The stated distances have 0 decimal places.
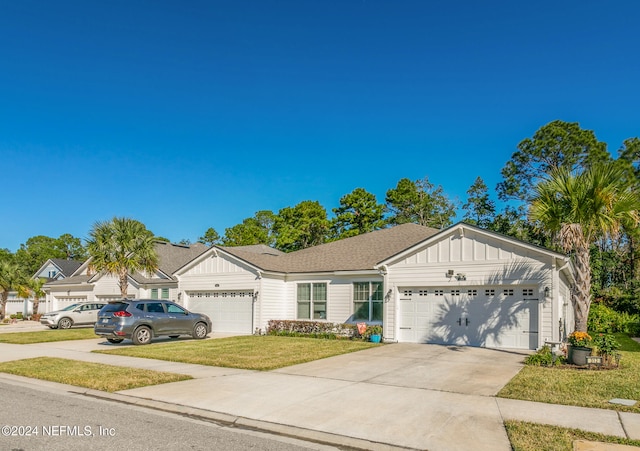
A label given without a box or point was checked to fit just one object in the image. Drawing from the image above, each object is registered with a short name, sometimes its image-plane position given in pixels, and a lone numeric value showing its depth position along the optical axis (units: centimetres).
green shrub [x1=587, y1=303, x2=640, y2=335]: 2634
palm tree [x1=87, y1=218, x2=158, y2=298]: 2645
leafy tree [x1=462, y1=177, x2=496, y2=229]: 4603
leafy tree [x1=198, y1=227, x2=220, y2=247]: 7362
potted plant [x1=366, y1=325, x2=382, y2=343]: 1886
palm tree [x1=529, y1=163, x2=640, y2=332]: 1339
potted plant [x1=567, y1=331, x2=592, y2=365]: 1221
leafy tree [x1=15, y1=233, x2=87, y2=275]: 7562
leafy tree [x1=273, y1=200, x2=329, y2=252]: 5078
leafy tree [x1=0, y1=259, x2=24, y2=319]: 3672
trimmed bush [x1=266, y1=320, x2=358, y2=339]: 2003
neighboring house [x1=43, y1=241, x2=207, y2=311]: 2938
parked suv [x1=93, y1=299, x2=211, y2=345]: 1762
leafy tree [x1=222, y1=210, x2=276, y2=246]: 5856
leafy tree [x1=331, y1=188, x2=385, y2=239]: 4843
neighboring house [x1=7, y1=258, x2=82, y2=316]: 4522
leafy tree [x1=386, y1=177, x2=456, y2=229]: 5112
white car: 2698
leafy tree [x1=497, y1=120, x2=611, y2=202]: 4291
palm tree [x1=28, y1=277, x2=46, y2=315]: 3875
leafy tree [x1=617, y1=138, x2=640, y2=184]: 4341
